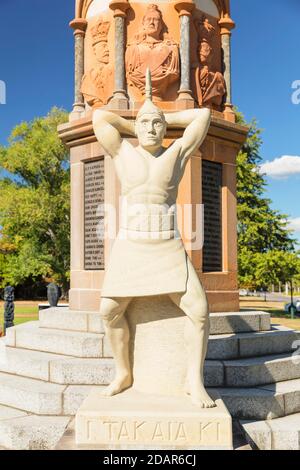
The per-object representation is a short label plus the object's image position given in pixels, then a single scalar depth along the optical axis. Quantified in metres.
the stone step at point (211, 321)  7.32
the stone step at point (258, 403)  5.61
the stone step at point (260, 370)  6.09
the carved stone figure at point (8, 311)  13.69
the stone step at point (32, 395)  5.74
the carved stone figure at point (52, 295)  16.70
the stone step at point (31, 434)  5.23
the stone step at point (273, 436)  5.15
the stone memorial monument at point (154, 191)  4.42
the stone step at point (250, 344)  6.57
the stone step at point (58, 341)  6.67
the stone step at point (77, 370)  6.06
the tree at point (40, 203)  34.53
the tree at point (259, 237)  25.06
